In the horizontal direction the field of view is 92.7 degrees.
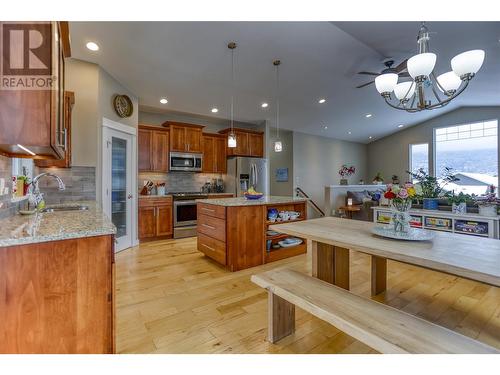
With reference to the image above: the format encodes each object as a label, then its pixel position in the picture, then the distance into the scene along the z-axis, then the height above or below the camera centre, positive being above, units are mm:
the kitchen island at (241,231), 3039 -612
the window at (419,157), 8258 +1043
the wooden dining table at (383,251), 1186 -382
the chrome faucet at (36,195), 1900 -84
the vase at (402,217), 1739 -225
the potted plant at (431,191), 3465 -73
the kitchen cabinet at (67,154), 3037 +424
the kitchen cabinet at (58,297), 1158 -581
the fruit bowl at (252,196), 3449 -149
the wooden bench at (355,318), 1072 -705
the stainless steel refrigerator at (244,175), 5559 +261
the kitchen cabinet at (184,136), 4969 +1058
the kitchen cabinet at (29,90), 1261 +524
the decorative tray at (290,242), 3529 -845
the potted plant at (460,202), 3131 -215
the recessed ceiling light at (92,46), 2963 +1756
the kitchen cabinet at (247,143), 5828 +1086
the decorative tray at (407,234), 1611 -340
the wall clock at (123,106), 3836 +1337
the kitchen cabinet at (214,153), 5512 +777
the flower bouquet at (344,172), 7272 +440
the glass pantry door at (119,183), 3702 +31
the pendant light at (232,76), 3146 +1831
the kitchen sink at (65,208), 2600 -254
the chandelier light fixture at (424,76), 2014 +1080
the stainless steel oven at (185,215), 4730 -594
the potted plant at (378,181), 8383 +180
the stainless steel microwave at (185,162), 5039 +520
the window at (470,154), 6781 +993
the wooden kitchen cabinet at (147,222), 4391 -677
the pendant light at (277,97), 3691 +1846
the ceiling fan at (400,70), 3213 +1620
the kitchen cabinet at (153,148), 4699 +751
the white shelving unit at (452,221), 2875 -472
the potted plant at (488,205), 2910 -232
